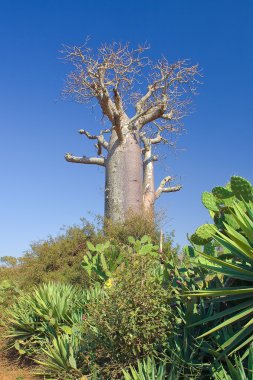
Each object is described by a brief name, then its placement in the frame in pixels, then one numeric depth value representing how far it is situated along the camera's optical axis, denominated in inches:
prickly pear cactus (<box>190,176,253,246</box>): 194.1
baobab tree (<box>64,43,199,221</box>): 553.3
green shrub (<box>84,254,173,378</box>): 174.9
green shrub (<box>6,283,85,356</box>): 269.6
